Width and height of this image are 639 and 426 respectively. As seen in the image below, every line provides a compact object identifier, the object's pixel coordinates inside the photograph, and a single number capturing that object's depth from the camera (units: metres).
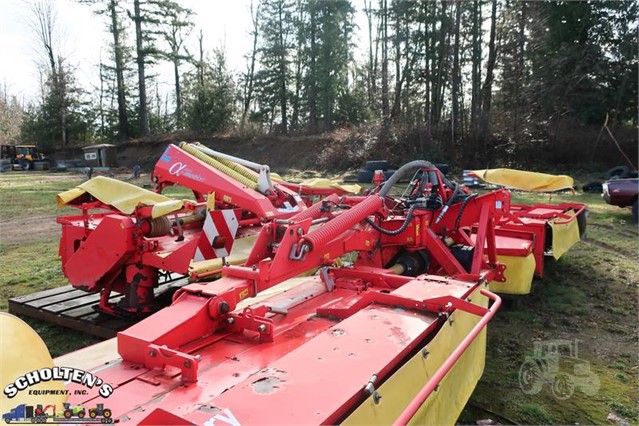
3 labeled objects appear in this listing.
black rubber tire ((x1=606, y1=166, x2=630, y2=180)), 15.70
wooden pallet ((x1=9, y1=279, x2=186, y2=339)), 4.27
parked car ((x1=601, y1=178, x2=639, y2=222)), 10.09
